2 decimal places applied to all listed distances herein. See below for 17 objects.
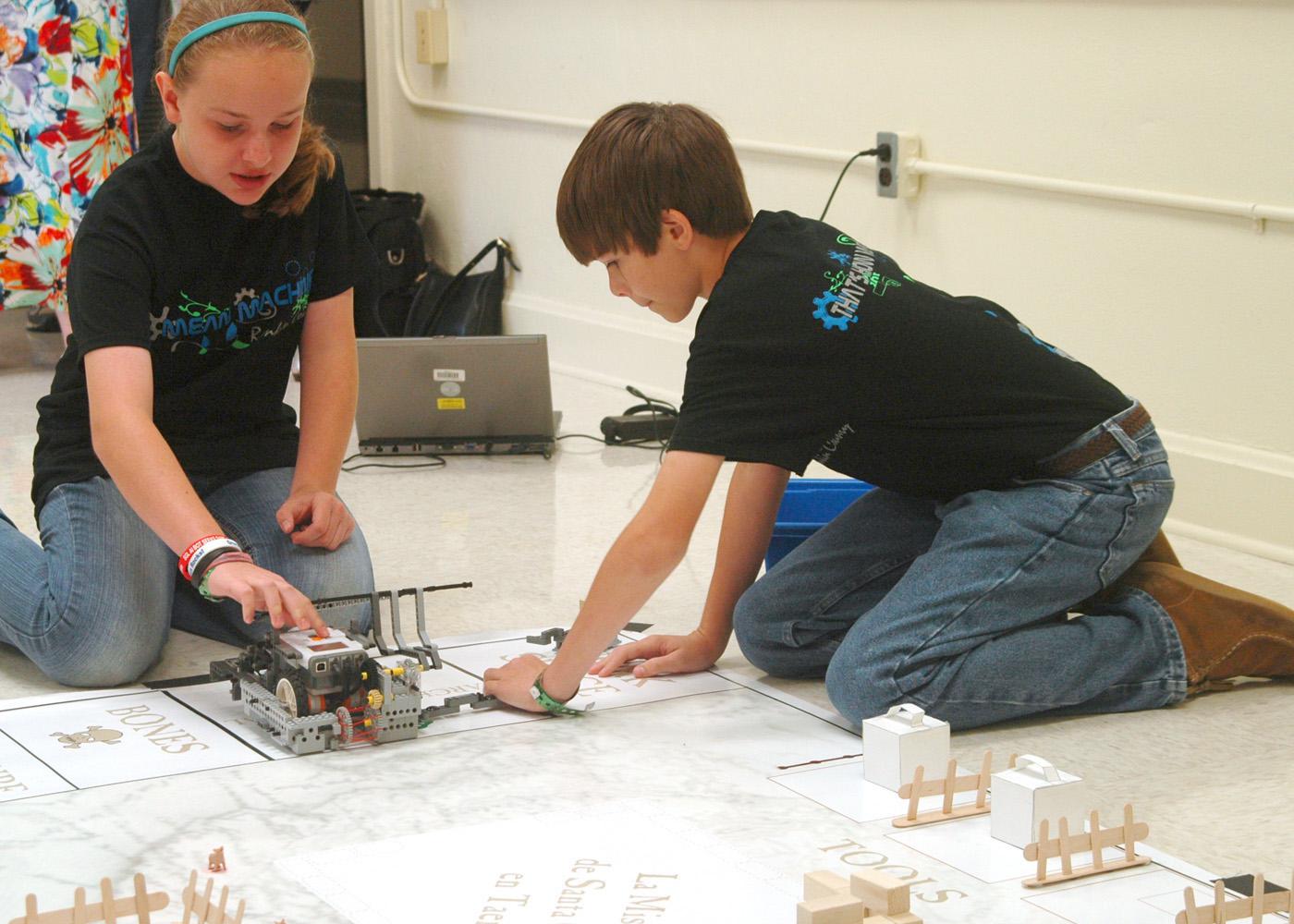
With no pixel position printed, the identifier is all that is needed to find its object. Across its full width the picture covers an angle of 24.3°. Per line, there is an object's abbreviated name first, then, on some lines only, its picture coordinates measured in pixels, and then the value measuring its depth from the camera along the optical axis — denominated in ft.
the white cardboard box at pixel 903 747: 13.42
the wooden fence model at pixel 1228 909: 10.62
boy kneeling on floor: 13.83
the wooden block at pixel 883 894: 10.62
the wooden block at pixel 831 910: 10.09
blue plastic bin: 15.90
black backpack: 21.73
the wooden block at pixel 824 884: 10.56
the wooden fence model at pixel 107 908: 10.40
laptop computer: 18.22
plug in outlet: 18.00
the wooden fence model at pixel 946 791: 12.90
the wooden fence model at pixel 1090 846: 11.85
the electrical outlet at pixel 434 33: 22.02
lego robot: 13.73
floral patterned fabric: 19.21
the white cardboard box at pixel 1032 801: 12.21
